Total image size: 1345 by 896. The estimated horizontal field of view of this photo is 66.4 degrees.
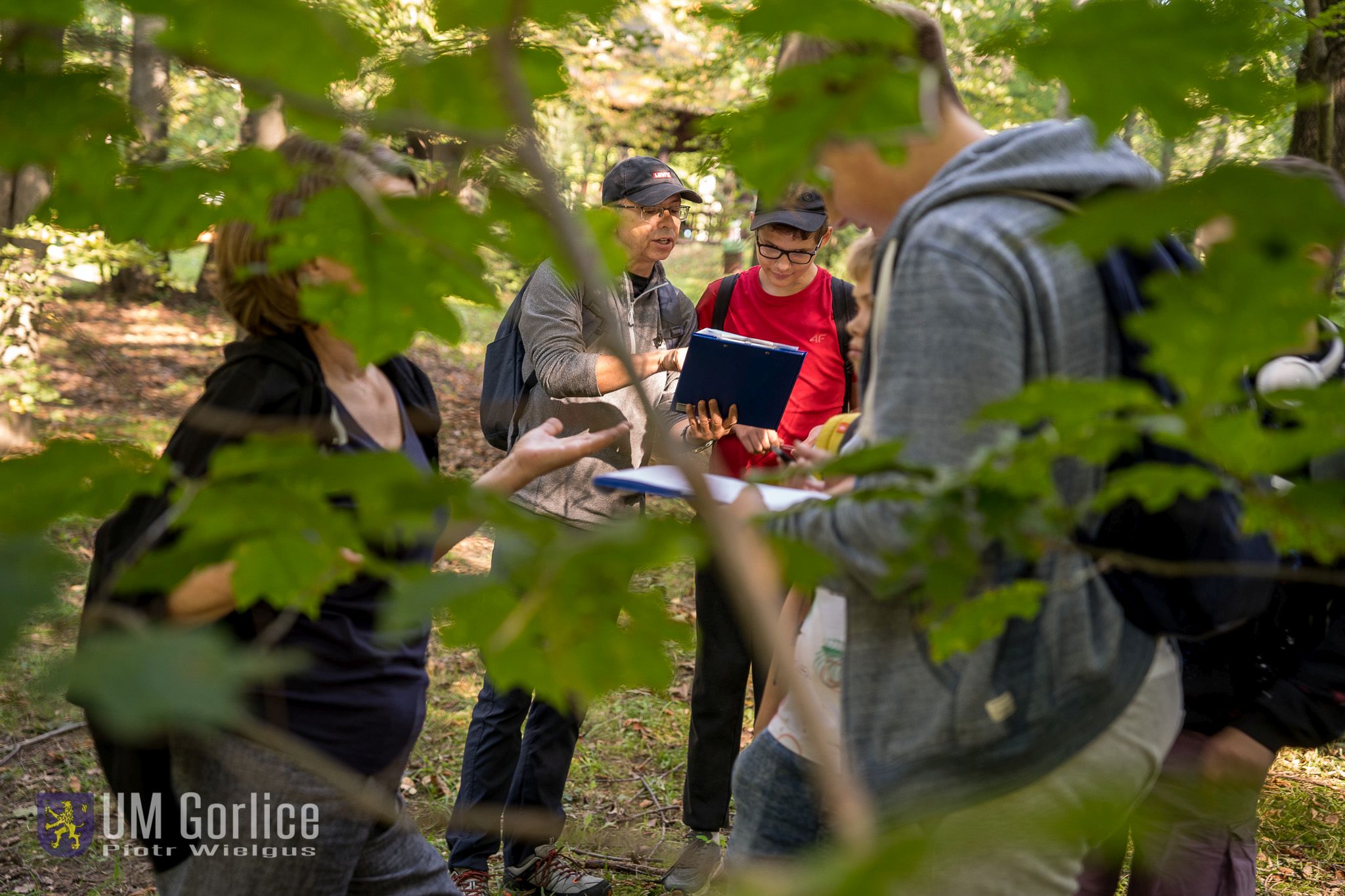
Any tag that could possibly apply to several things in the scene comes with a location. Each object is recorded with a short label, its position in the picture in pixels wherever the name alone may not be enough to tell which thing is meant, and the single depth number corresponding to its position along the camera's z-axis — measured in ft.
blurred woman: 5.46
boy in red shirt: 11.12
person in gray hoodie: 4.29
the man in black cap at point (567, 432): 10.45
